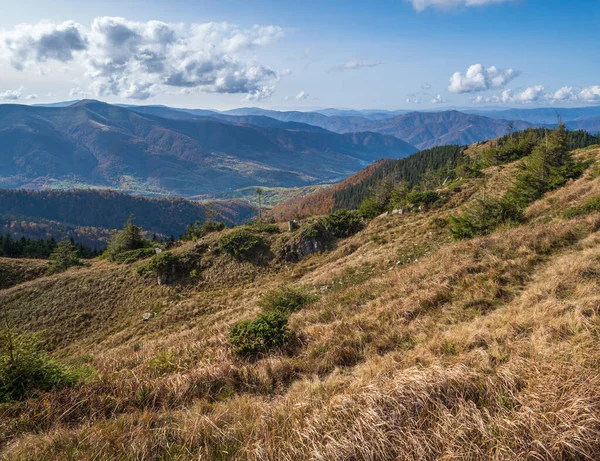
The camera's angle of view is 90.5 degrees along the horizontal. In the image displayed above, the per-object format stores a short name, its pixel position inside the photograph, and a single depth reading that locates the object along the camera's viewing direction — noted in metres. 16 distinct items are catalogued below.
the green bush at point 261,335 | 7.92
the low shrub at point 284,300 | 13.26
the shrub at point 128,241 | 41.19
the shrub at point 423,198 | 32.06
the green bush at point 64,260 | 39.53
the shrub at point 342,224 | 32.47
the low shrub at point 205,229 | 46.03
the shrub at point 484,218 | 17.11
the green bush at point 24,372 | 5.88
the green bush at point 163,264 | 29.67
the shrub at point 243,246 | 31.14
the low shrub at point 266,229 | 34.97
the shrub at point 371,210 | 37.47
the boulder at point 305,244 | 30.20
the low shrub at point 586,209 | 13.66
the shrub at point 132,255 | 35.03
